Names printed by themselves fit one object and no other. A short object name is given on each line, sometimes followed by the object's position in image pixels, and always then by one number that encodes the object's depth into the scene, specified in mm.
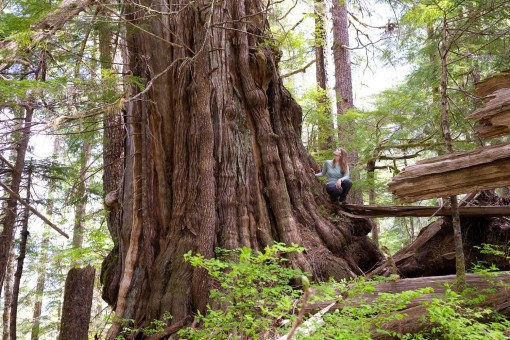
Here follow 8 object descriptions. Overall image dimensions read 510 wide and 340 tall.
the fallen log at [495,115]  3551
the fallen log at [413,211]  5527
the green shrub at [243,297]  2754
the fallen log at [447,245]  5672
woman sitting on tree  6340
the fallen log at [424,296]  3350
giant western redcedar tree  4898
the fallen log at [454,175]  3578
